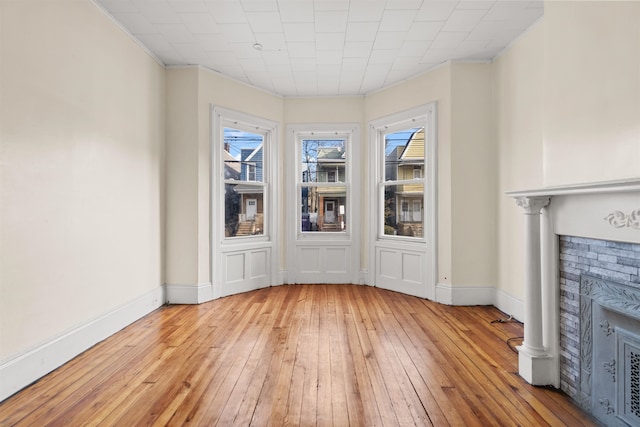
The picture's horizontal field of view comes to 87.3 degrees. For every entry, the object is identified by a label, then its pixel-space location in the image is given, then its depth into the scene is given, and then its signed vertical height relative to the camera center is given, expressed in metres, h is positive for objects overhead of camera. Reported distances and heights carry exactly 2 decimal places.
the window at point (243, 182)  4.57 +0.42
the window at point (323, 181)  5.16 +0.48
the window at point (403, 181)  4.51 +0.42
